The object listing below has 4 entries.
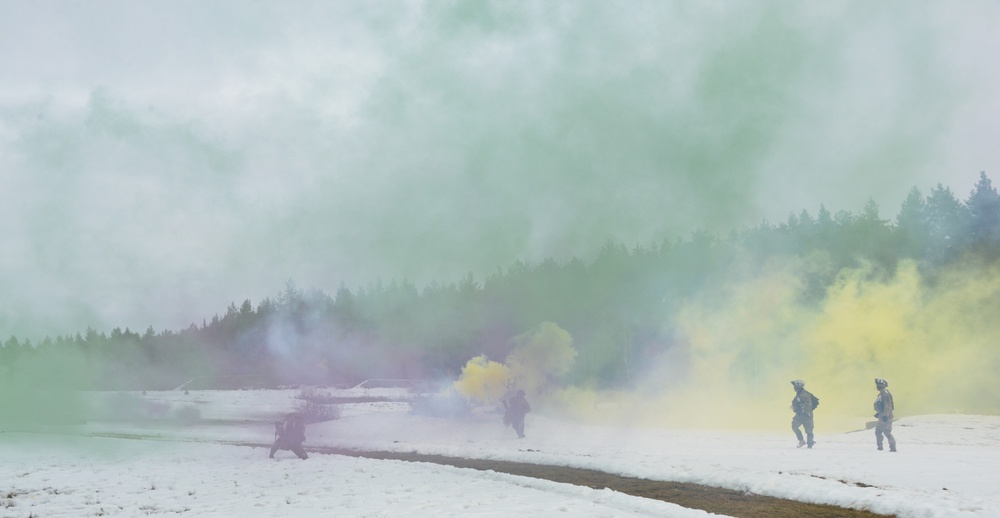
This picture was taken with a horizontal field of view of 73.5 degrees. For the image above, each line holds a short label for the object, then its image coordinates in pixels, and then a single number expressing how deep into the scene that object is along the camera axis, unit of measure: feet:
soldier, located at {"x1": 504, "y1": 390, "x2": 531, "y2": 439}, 115.08
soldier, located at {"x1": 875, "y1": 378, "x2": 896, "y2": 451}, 75.66
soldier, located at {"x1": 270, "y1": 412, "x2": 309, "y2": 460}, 83.20
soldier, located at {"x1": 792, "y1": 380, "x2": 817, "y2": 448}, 84.79
